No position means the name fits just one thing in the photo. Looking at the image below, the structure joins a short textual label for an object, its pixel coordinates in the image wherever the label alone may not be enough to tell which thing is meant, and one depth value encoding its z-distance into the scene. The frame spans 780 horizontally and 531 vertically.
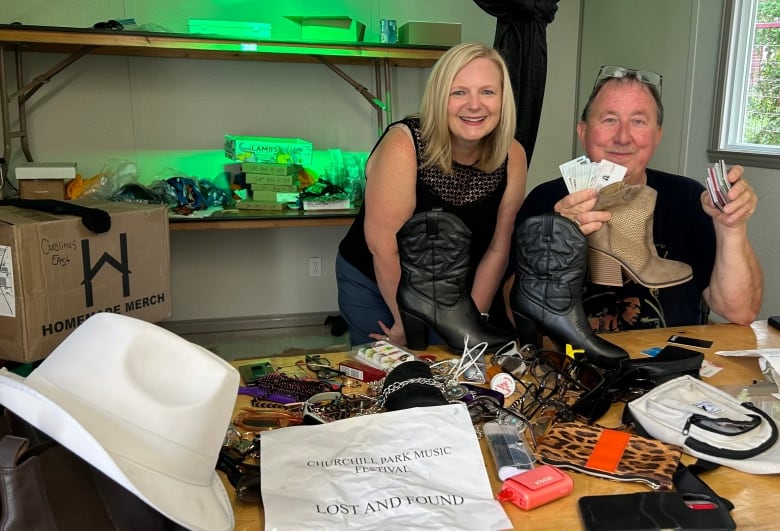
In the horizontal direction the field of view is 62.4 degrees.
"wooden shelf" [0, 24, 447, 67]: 2.92
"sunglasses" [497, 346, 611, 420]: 1.18
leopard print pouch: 0.96
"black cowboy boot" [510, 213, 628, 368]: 1.41
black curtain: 2.66
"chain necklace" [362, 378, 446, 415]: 1.15
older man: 1.66
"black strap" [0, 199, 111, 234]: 1.44
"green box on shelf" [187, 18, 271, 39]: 3.17
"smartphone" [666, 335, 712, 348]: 1.55
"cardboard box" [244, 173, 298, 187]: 3.39
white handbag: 0.98
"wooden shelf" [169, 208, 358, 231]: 3.16
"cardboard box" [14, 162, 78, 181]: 2.99
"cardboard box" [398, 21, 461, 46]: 3.37
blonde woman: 1.71
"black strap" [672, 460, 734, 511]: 0.91
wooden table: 0.87
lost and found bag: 0.85
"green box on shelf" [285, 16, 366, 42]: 3.25
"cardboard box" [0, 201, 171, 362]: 1.34
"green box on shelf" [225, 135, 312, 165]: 3.43
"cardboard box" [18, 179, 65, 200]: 3.02
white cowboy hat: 0.68
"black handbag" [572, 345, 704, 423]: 1.17
